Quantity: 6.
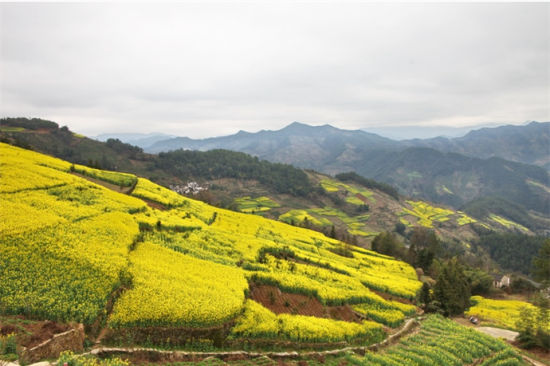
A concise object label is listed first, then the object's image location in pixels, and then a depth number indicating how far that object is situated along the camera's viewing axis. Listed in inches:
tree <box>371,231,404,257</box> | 2628.0
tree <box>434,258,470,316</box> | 1259.8
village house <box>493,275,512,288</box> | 2414.6
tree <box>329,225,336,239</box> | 2613.2
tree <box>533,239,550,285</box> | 1748.5
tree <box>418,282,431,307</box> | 1217.4
